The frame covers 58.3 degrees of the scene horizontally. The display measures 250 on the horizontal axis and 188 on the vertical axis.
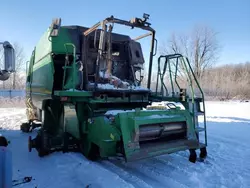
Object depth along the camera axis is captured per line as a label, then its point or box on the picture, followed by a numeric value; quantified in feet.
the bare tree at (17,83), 109.25
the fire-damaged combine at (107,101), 12.82
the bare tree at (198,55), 100.53
